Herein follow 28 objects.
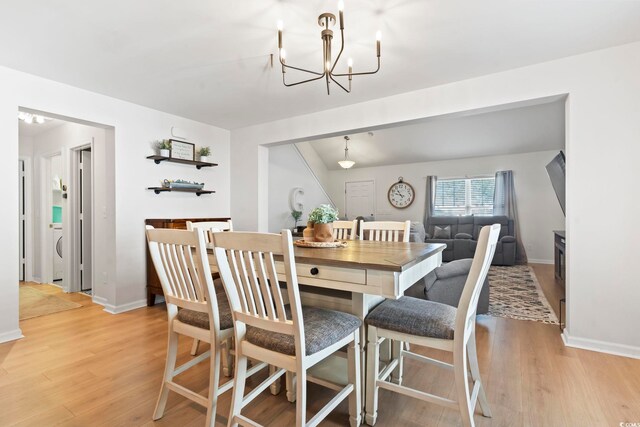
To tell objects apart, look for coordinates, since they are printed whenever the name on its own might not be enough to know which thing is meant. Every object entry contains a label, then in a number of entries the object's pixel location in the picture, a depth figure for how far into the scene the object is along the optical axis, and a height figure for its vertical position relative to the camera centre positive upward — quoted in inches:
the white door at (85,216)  165.9 -2.9
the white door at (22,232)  189.2 -13.5
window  272.2 +13.7
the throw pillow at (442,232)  260.7 -18.0
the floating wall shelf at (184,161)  145.0 +24.6
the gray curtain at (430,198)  290.8 +12.4
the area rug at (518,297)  124.6 -41.7
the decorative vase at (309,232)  84.2 -5.9
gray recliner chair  106.7 -25.7
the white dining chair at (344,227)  108.7 -5.8
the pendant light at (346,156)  263.8 +53.9
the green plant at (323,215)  80.5 -1.0
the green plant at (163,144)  148.0 +31.9
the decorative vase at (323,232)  81.5 -5.6
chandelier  71.9 +40.7
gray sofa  236.8 -20.4
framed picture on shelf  152.9 +30.8
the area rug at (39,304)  130.4 -42.9
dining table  55.3 -12.2
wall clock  303.6 +16.8
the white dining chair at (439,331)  53.6 -22.5
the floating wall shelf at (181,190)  145.7 +10.3
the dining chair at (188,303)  56.8 -18.4
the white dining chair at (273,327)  47.6 -20.6
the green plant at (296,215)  244.9 -3.2
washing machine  186.1 -21.9
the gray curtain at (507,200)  256.5 +9.5
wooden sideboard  140.1 -28.2
